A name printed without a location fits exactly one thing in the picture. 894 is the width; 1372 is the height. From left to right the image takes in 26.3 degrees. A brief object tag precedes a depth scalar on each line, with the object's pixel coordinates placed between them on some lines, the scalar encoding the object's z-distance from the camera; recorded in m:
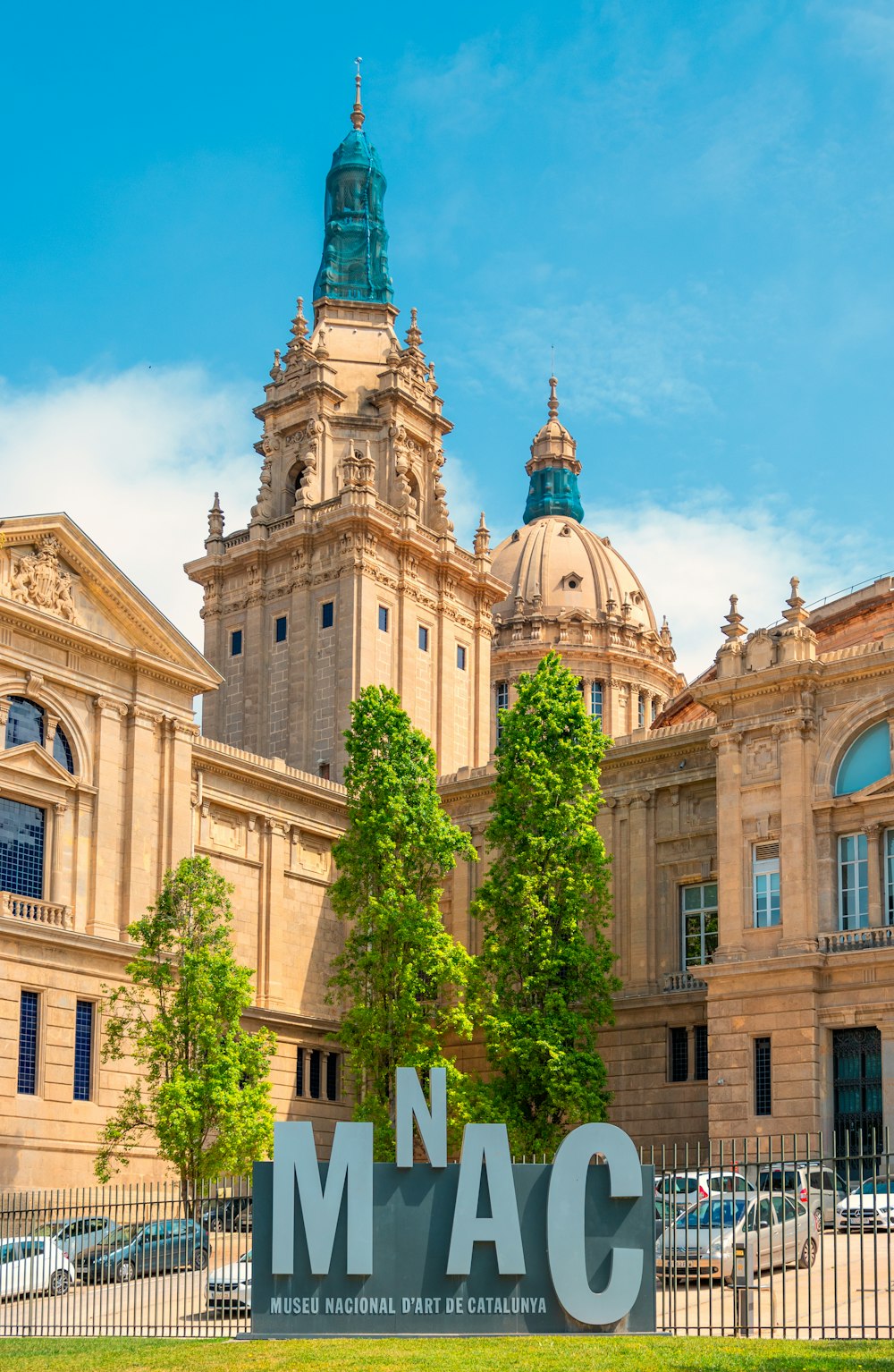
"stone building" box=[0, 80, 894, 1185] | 56.59
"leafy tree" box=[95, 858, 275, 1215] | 51.19
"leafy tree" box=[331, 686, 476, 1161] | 57.88
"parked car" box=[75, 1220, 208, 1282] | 37.94
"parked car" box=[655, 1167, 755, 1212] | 32.75
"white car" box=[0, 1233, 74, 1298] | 38.28
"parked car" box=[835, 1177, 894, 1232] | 40.97
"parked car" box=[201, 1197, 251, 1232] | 37.56
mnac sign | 32.38
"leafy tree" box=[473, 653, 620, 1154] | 56.53
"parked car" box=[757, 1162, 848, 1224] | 32.25
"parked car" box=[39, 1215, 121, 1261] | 39.16
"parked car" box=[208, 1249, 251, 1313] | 35.44
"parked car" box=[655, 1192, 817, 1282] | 33.28
